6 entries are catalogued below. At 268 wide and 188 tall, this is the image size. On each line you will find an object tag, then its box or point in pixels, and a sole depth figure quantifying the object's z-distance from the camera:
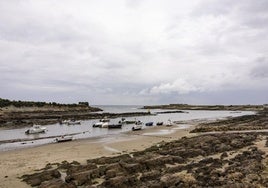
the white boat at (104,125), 43.59
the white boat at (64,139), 27.10
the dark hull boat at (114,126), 42.54
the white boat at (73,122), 48.44
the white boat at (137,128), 37.58
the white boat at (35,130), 36.00
